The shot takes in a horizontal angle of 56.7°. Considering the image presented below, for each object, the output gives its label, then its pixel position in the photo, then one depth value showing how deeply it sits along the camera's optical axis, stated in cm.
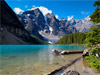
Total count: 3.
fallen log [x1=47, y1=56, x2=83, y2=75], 965
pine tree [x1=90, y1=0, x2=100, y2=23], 1054
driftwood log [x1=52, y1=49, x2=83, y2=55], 2890
